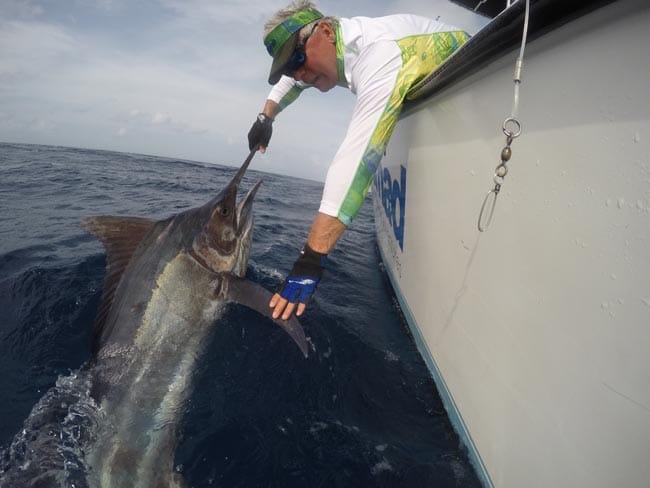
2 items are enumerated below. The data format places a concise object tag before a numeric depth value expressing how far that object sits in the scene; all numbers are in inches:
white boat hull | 38.9
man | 75.6
